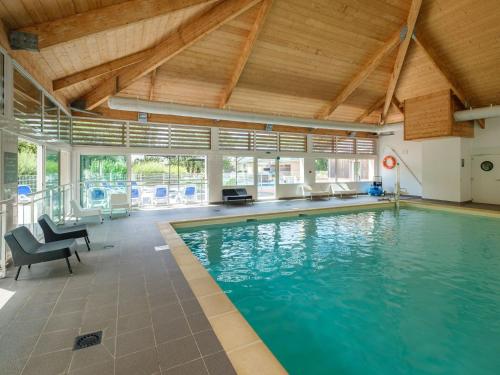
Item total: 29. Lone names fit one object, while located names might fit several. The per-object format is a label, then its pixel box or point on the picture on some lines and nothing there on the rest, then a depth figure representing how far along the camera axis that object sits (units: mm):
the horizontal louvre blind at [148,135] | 9055
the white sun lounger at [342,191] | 12124
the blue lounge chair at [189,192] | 9742
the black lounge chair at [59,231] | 4070
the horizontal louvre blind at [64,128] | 7096
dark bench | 9961
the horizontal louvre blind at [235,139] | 10492
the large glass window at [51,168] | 5891
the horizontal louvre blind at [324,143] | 12617
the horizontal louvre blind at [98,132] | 8297
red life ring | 13124
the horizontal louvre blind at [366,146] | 13828
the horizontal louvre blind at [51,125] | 5661
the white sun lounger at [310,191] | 11548
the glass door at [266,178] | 11359
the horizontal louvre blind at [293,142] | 11797
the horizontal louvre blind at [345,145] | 13230
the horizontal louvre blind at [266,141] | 11219
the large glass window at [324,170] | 12797
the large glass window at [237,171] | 10648
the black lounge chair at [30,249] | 3113
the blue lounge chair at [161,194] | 9313
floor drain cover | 1998
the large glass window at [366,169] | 14117
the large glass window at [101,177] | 8359
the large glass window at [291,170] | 11836
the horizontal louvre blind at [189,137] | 9634
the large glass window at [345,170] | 13508
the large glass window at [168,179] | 9227
